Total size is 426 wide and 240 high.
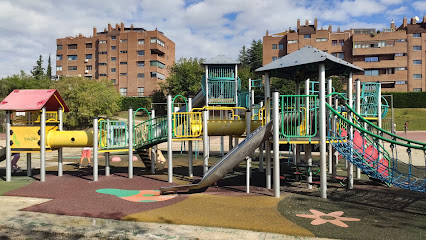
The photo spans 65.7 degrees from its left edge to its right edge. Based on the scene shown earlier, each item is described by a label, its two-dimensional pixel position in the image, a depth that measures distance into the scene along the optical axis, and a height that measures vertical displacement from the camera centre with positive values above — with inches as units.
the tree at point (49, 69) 3527.1 +597.8
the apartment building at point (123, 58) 2504.9 +518.6
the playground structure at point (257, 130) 360.8 -7.4
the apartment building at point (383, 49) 2197.3 +497.6
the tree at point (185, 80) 2020.2 +270.2
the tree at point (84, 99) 1702.8 +132.7
